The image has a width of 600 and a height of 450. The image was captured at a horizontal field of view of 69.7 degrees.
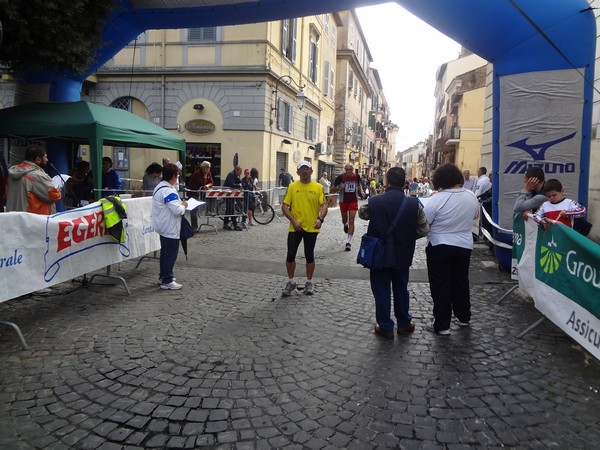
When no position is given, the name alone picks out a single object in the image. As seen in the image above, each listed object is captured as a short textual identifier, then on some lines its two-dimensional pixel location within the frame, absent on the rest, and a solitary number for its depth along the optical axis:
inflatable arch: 5.95
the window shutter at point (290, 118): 20.73
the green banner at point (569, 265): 3.33
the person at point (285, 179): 18.95
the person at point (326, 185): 19.44
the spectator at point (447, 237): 4.18
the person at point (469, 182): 13.99
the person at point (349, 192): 9.12
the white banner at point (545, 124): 6.07
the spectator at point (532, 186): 5.28
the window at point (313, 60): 23.74
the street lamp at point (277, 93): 18.38
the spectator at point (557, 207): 4.99
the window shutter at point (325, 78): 27.59
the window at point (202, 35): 17.27
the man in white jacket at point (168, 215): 5.66
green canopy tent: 7.96
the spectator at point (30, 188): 5.28
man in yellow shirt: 5.53
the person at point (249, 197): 12.50
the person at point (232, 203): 11.80
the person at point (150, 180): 9.34
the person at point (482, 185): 11.02
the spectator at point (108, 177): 9.37
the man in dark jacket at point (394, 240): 4.11
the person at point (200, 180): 11.62
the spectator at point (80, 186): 8.47
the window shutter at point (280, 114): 19.06
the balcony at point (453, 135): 37.94
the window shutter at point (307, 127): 24.14
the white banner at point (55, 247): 3.94
